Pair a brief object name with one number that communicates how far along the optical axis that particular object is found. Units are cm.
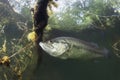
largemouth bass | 183
